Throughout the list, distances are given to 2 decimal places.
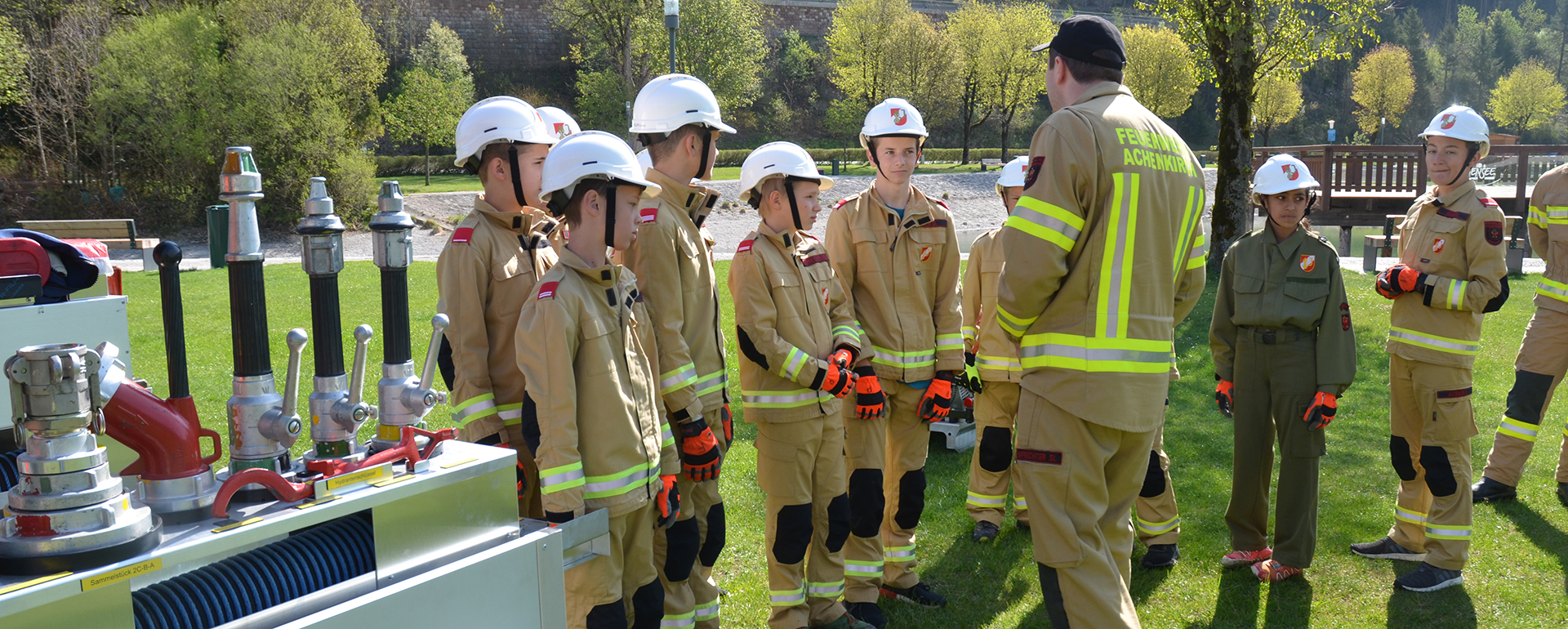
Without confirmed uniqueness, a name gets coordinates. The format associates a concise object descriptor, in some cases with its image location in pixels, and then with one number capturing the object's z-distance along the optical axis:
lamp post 18.33
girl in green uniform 4.48
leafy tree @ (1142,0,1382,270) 13.57
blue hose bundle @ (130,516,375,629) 1.74
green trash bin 16.58
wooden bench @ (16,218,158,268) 18.88
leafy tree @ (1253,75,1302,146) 55.16
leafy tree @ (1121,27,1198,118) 51.44
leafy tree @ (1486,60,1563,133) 62.94
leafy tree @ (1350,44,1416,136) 63.38
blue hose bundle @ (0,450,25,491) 2.42
